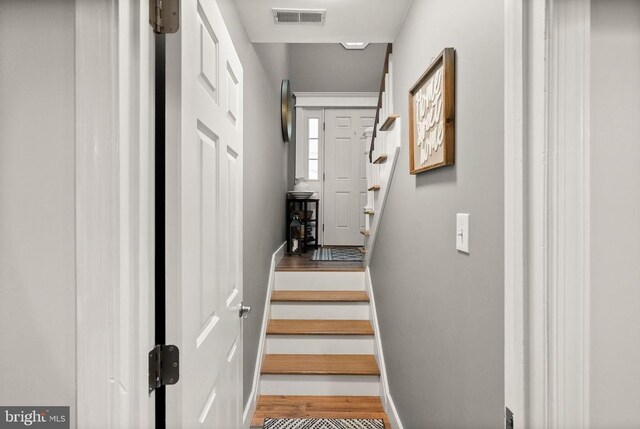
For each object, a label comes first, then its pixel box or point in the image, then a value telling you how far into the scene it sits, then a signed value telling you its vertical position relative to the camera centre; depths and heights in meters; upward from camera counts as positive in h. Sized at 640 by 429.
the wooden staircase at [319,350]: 2.38 -1.02
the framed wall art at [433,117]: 1.24 +0.36
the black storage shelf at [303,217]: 4.55 -0.08
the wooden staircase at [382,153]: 2.19 +0.37
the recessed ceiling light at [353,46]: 5.19 +2.31
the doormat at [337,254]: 3.94 -0.51
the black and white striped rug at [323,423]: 2.16 -1.25
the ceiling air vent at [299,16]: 1.96 +1.05
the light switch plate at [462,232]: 1.12 -0.07
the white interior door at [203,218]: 0.85 -0.02
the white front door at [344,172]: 5.34 +0.56
